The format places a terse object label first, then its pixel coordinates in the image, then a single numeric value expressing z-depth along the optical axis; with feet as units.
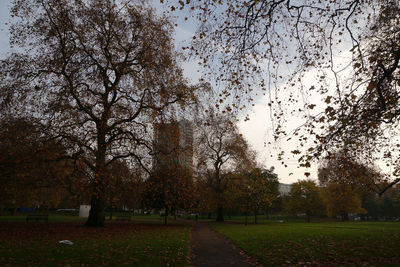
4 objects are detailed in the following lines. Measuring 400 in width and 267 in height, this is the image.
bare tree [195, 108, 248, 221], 118.42
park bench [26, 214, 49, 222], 86.41
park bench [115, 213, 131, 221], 116.15
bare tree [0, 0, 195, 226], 52.65
